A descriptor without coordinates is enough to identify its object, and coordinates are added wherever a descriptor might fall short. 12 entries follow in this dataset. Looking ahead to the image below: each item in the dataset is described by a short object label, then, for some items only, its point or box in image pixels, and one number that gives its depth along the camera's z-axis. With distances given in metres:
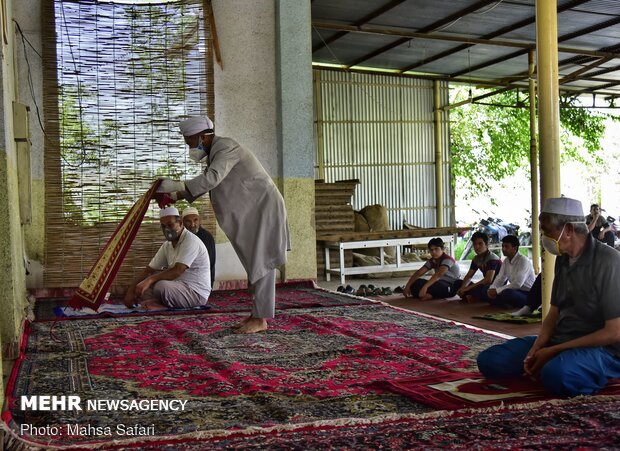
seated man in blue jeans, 3.19
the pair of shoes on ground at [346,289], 8.79
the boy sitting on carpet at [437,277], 8.09
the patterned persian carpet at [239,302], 6.33
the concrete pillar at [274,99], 8.77
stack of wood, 11.45
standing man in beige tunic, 5.32
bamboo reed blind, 8.09
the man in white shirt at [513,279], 6.91
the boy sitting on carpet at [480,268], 7.51
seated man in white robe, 6.36
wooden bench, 10.41
